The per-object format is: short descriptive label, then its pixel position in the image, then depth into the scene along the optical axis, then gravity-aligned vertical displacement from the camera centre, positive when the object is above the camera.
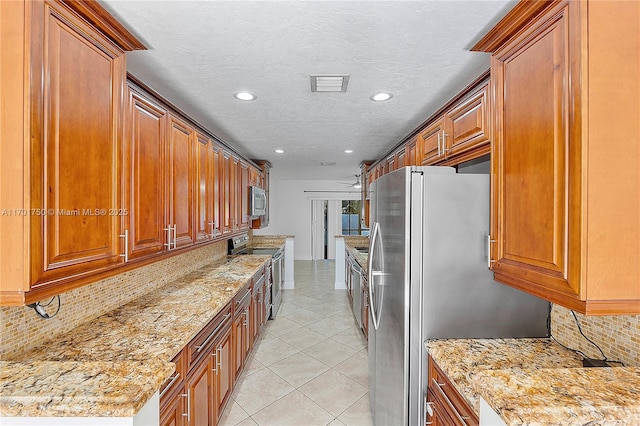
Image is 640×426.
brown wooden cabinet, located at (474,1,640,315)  0.96 +0.19
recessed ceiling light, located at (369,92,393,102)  2.08 +0.81
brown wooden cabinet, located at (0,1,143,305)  0.97 +0.25
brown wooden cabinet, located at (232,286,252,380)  2.54 -1.02
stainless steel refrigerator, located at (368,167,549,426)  1.57 -0.35
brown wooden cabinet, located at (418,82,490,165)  1.68 +0.53
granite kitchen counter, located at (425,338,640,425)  0.87 -0.57
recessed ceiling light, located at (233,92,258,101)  2.08 +0.82
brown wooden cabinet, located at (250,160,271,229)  5.09 +0.53
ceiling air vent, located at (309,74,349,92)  1.79 +0.80
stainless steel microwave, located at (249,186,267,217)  4.32 +0.18
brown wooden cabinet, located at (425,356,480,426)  1.19 -0.82
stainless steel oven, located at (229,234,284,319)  4.28 -0.73
